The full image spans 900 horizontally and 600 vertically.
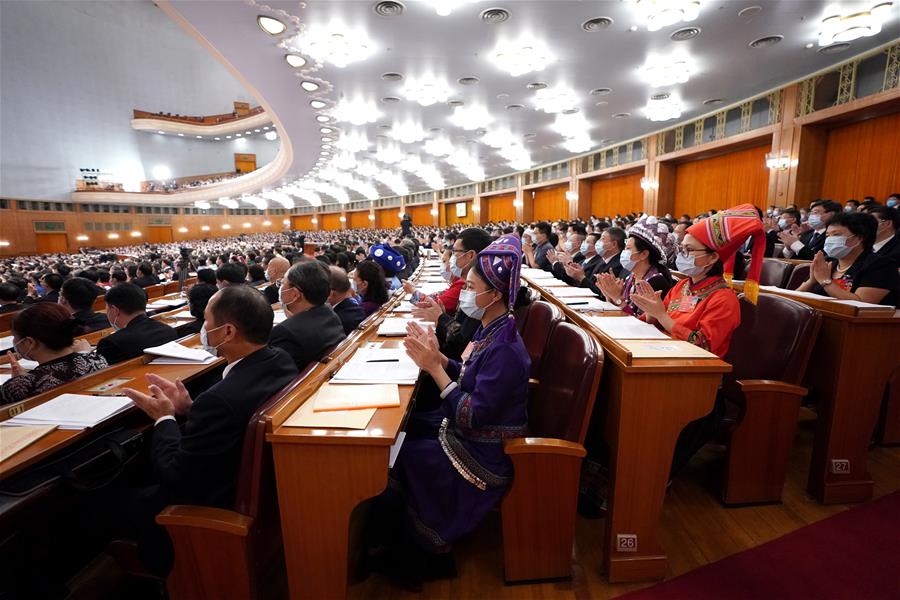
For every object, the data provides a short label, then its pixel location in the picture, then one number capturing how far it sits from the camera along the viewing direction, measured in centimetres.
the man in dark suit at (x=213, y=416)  150
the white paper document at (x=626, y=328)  203
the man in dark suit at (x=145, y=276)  778
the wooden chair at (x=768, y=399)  215
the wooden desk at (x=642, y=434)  168
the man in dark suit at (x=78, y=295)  342
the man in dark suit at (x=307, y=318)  235
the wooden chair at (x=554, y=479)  170
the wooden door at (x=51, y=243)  2277
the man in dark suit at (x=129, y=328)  283
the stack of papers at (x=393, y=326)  275
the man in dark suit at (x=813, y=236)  519
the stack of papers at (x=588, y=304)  281
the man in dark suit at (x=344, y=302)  336
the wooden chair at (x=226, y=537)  143
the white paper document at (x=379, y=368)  188
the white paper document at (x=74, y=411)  167
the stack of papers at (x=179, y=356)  253
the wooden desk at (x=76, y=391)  141
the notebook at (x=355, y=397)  160
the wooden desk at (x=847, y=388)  214
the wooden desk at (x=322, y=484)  142
